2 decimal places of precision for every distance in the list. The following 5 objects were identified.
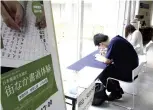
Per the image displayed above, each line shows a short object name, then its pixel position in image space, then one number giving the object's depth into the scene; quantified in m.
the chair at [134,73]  2.53
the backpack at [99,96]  2.83
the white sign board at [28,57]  0.92
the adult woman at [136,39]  3.72
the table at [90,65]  2.37
